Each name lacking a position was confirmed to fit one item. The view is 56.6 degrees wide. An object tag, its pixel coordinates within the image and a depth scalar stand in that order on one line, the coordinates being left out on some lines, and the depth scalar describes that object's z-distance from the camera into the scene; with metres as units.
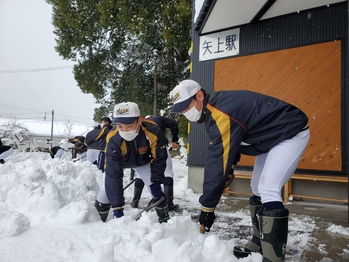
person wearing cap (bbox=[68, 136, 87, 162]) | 8.93
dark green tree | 12.66
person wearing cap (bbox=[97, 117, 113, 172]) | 6.44
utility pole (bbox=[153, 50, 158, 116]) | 13.11
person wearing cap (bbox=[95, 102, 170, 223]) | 3.21
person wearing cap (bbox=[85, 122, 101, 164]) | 7.16
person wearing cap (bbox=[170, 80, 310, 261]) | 2.27
